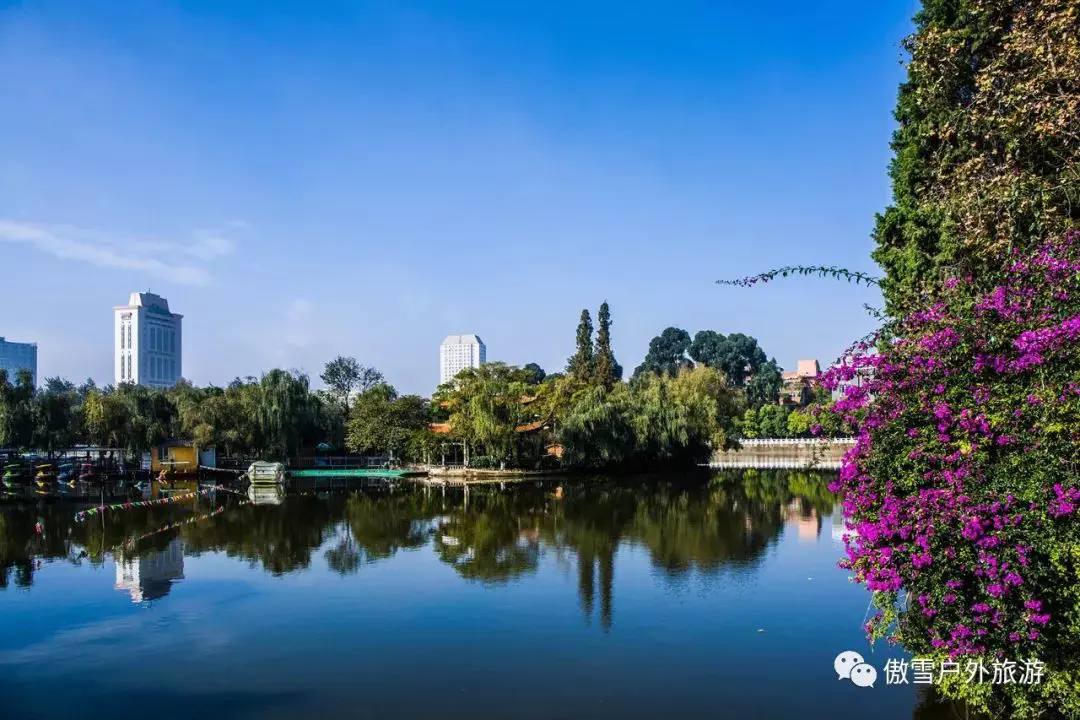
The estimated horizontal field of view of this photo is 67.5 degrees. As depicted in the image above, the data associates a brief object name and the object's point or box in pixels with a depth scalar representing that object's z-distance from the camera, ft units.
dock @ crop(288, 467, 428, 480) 136.56
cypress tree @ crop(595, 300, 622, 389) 182.60
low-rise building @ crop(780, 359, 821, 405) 239.60
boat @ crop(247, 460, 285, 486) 120.98
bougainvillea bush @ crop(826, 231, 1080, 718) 20.21
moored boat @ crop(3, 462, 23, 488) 127.31
